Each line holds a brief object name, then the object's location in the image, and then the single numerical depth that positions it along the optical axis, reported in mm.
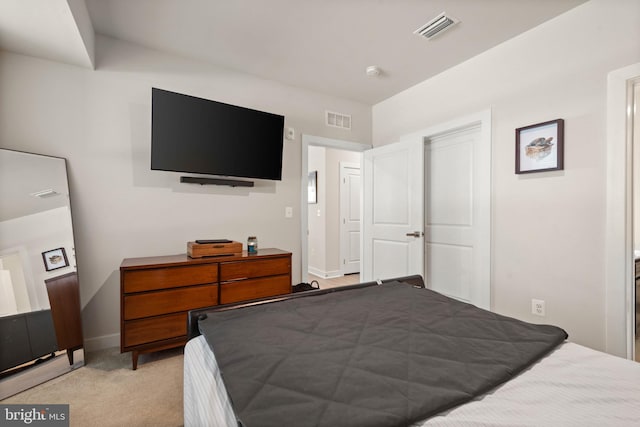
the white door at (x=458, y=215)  2738
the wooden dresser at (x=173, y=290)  2092
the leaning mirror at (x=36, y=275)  1865
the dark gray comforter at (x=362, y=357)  676
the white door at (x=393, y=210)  3193
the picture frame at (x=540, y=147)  2211
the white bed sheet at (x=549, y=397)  668
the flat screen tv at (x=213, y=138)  2443
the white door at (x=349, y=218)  5242
